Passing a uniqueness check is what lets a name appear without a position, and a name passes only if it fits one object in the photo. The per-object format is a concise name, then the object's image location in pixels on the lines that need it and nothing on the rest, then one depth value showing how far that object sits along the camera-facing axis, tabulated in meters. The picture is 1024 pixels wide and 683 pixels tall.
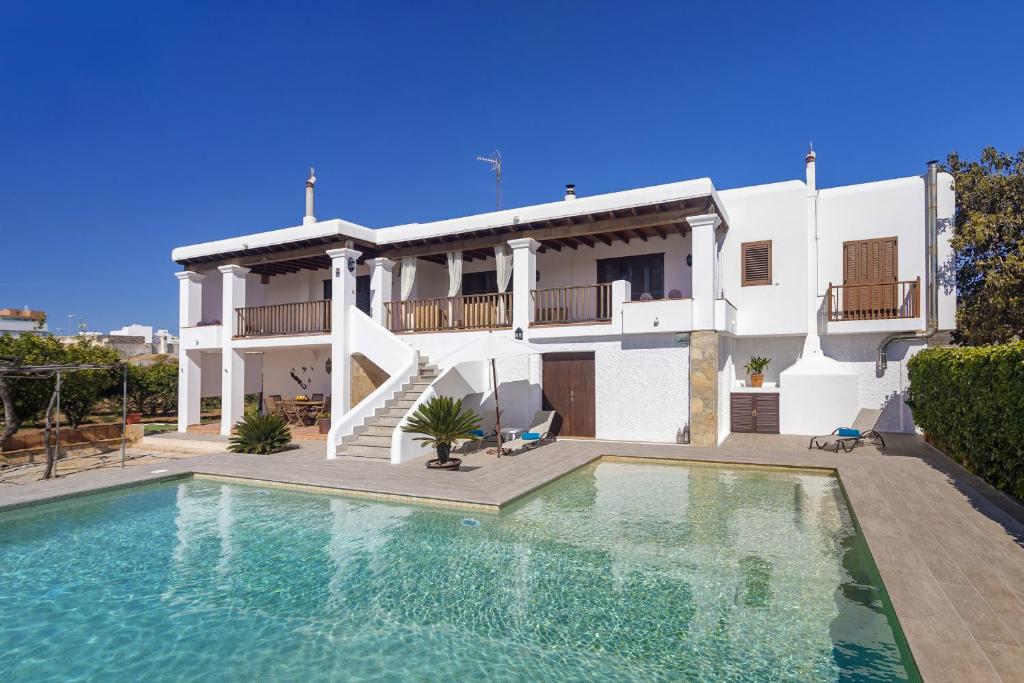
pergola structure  10.70
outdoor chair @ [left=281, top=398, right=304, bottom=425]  18.06
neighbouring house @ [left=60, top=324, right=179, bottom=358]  59.72
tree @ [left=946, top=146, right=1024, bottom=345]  14.48
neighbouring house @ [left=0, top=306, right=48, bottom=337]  70.25
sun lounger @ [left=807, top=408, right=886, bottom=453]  12.83
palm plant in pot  11.22
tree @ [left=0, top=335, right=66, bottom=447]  14.84
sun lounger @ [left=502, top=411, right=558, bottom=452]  13.45
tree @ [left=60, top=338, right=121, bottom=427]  16.80
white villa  13.90
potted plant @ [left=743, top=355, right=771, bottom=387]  15.95
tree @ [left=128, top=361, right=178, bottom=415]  23.98
